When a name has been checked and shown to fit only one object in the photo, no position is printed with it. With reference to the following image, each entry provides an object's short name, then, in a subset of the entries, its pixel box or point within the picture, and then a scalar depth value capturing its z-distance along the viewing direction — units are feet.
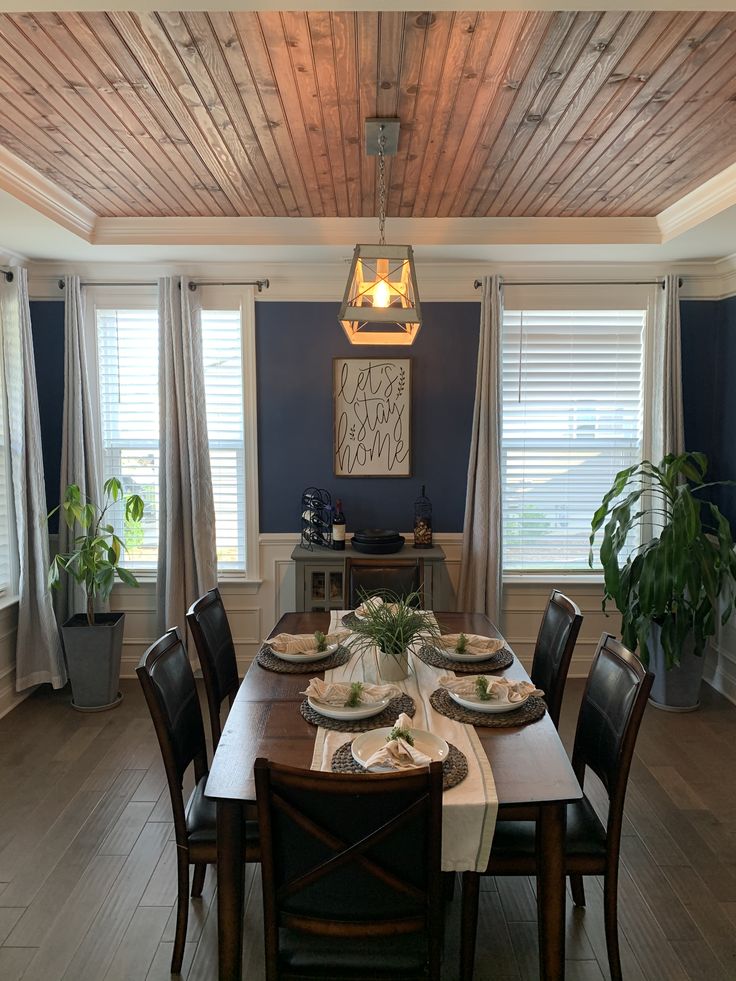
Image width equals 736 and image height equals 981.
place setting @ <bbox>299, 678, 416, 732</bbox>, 6.48
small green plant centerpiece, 7.48
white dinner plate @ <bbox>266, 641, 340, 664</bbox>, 8.11
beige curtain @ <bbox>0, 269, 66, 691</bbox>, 12.74
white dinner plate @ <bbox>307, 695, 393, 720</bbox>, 6.47
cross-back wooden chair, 4.51
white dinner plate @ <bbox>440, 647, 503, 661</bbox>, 8.16
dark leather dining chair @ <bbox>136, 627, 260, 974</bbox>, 6.34
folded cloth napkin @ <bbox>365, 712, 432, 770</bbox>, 5.39
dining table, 5.41
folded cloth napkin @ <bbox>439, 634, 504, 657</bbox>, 8.43
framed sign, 14.12
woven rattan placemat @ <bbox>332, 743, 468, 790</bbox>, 5.46
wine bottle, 13.43
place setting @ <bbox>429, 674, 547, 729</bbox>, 6.63
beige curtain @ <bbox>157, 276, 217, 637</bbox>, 13.58
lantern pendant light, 7.54
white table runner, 5.17
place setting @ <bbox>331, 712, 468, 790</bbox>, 5.42
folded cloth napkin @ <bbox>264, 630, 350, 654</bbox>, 8.35
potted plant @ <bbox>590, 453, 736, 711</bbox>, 12.01
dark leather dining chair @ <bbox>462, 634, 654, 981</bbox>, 6.16
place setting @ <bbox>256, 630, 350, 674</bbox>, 8.09
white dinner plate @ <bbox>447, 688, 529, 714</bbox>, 6.69
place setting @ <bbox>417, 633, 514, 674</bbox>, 8.15
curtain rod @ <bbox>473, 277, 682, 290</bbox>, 13.97
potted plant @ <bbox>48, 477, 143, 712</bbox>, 12.60
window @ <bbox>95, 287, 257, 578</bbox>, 14.14
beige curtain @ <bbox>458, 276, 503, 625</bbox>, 13.73
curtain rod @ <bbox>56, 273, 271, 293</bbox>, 13.91
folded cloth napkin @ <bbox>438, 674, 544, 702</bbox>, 6.91
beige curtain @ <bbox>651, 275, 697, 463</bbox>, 13.61
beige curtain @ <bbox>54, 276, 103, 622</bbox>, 13.48
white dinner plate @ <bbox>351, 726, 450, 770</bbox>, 5.78
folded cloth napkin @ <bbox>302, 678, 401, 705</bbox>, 6.78
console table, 12.97
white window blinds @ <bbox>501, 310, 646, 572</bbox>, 14.25
